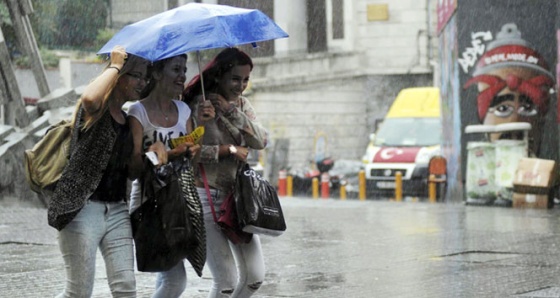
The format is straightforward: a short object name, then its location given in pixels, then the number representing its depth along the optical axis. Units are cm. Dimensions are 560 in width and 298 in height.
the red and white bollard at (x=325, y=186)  2636
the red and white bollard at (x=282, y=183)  2806
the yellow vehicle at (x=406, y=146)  2541
